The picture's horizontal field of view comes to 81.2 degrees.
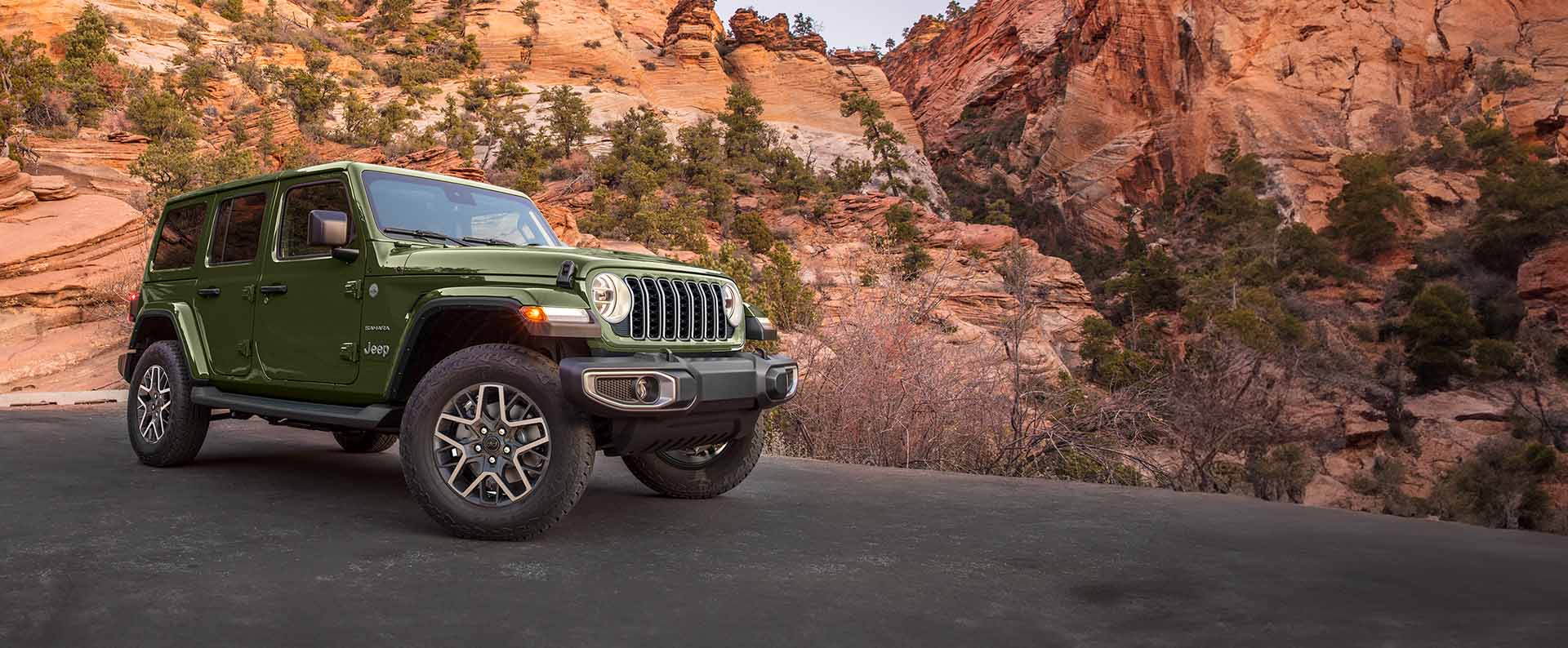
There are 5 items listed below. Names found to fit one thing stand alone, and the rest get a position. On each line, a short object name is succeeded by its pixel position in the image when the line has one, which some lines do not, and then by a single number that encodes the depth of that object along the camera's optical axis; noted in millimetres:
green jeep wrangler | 4355
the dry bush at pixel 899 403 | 8359
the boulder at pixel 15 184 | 17609
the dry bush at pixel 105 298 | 15953
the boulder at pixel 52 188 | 18406
